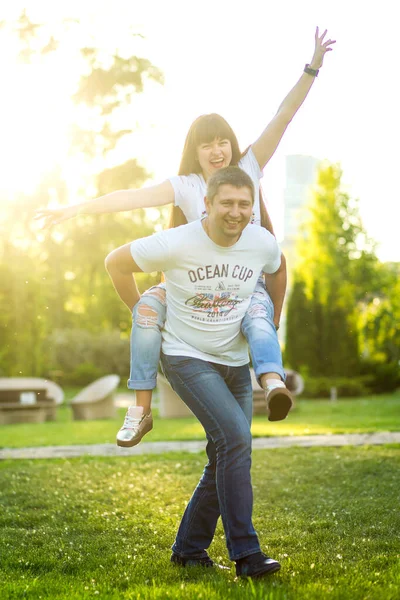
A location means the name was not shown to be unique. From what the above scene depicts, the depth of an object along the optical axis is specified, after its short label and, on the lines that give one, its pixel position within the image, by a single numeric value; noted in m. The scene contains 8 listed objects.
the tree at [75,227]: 22.36
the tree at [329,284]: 27.84
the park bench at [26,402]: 17.84
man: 3.84
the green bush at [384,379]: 27.55
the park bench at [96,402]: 17.98
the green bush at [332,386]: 24.84
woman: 3.91
